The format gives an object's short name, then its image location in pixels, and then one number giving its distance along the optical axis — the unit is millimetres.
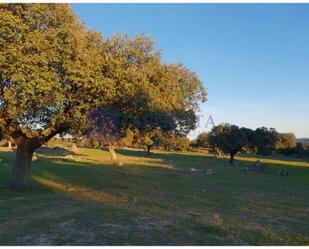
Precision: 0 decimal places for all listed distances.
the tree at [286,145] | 76063
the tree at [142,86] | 13061
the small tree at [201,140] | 81755
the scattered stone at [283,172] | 31947
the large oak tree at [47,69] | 11523
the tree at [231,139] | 50232
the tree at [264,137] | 54021
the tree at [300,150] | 73913
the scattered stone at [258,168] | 34860
